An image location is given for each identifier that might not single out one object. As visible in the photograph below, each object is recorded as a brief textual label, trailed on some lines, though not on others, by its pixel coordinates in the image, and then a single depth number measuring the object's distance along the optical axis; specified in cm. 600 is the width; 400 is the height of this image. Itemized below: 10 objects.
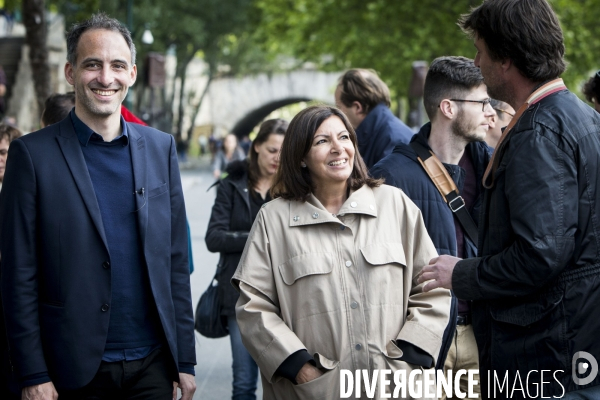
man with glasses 415
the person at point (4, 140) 529
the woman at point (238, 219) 577
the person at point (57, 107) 500
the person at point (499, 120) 527
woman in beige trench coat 338
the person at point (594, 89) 506
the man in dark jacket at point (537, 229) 277
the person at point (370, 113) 608
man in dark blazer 322
